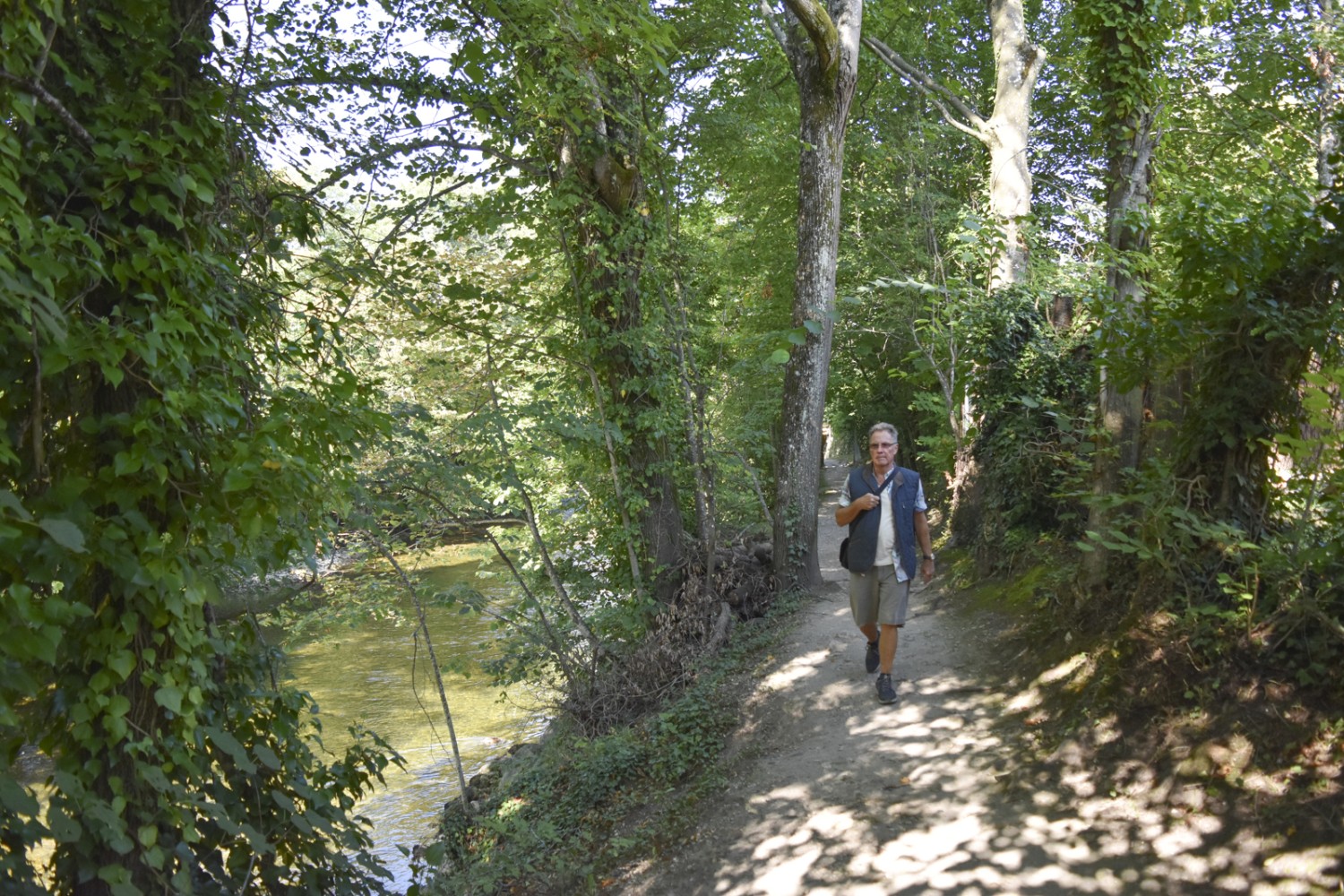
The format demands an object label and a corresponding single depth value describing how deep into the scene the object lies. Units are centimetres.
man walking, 664
